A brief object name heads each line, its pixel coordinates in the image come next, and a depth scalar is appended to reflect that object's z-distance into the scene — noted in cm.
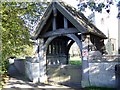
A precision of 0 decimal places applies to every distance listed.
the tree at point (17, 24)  761
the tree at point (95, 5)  544
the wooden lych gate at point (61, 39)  603
